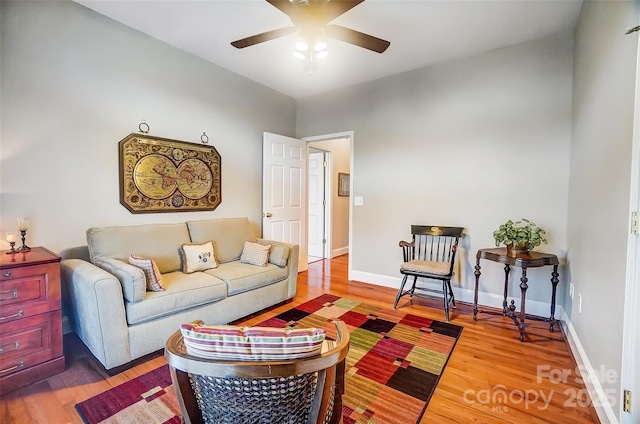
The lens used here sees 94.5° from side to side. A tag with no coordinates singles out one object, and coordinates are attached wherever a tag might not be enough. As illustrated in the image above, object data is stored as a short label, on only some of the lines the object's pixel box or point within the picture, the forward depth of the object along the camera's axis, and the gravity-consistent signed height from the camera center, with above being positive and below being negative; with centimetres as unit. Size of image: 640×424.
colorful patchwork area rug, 160 -114
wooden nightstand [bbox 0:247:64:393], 174 -75
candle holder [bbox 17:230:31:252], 208 -35
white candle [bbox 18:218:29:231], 208 -19
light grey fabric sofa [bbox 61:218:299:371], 191 -69
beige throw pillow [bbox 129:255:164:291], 221 -56
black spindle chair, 287 -61
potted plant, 254 -30
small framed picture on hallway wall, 598 +36
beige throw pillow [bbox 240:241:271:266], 307 -56
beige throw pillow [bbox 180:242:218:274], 277 -55
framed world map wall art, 277 +25
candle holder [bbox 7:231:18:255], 200 -30
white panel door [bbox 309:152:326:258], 576 -6
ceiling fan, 187 +124
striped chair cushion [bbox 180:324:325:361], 90 -44
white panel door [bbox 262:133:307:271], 404 +15
